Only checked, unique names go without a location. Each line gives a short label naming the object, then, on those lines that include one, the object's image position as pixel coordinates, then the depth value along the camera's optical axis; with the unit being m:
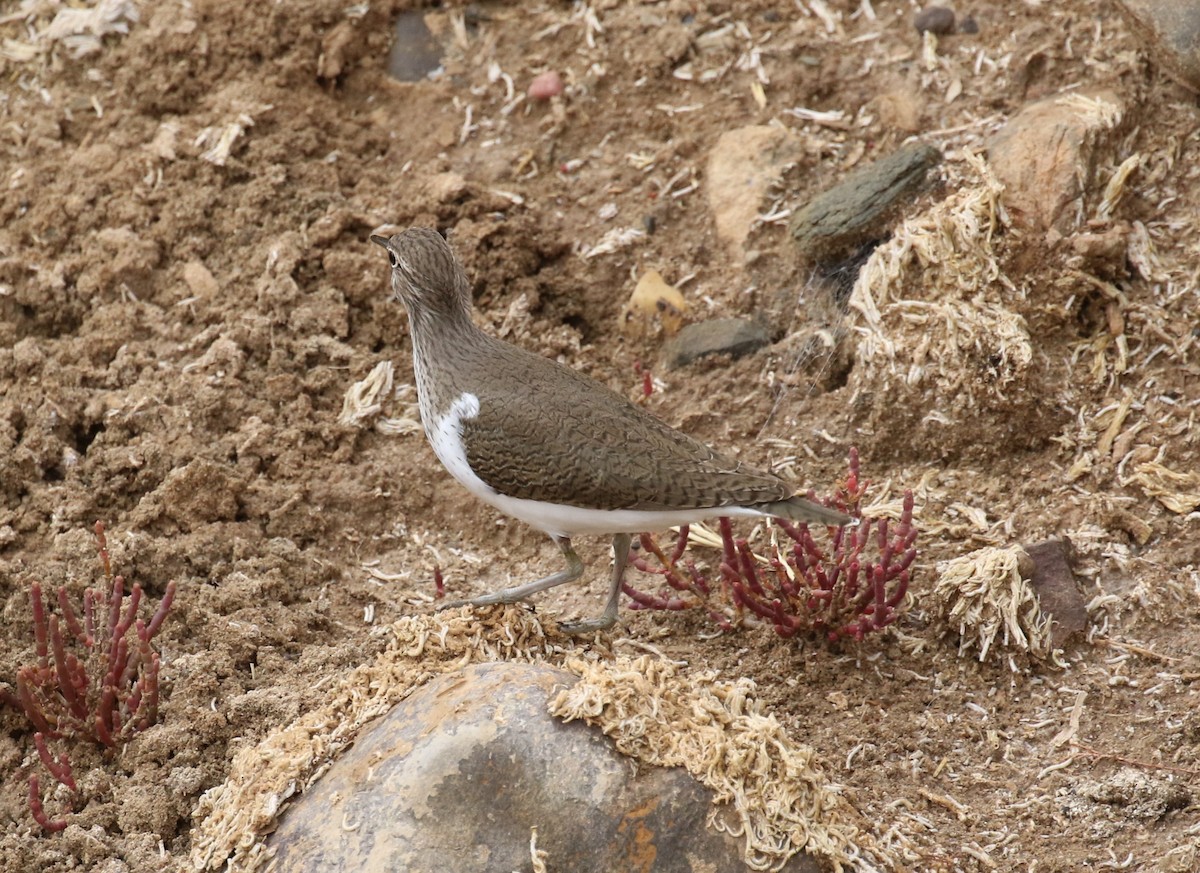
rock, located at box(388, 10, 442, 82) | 18.69
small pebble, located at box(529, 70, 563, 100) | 17.94
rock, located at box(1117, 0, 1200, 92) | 14.78
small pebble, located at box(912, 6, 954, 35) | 17.06
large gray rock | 9.52
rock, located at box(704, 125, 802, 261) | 16.41
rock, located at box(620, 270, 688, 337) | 16.16
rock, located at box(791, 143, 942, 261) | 15.47
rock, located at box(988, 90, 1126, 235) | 14.71
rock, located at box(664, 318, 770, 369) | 15.76
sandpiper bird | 11.96
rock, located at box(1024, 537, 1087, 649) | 12.63
